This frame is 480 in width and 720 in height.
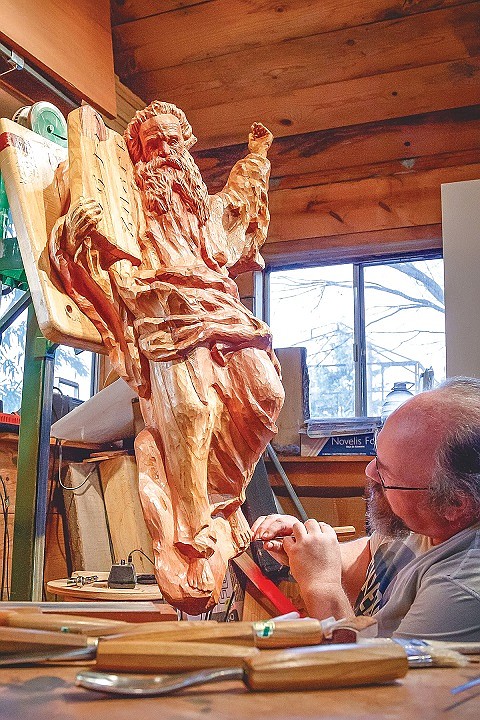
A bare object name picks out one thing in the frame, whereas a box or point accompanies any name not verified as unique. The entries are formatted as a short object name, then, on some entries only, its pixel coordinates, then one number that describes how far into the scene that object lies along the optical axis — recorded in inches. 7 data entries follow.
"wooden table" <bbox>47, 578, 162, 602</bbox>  63.2
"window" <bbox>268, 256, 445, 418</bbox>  114.7
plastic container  106.0
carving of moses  42.8
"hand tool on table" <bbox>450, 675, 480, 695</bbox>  17.0
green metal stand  48.8
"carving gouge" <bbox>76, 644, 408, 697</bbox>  16.1
